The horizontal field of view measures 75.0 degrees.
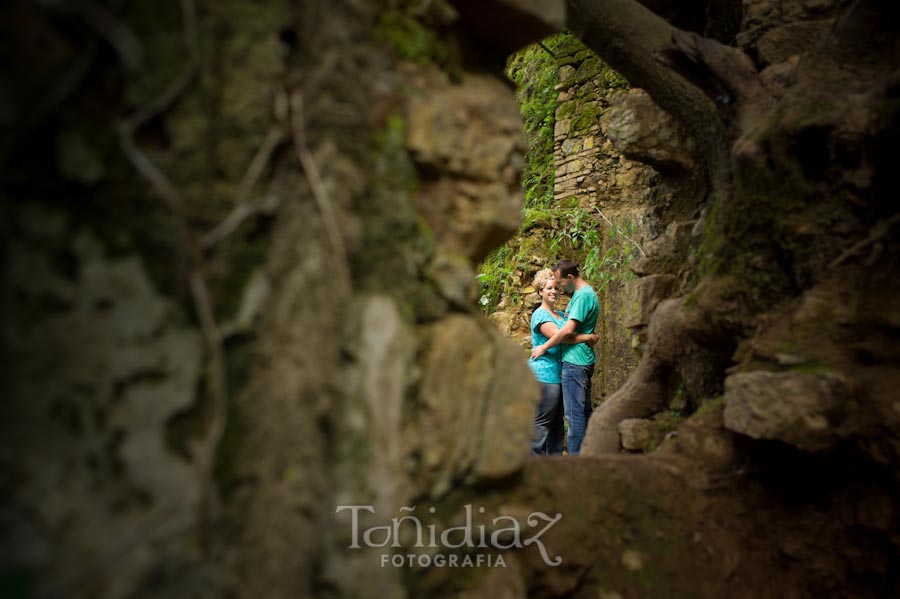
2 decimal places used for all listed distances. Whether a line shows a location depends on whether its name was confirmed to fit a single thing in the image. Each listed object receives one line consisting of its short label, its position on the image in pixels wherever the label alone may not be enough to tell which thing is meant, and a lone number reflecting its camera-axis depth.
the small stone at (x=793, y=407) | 1.77
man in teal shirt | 4.55
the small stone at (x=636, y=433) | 3.16
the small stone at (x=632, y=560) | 1.73
